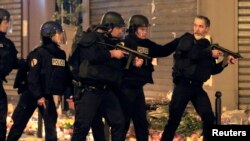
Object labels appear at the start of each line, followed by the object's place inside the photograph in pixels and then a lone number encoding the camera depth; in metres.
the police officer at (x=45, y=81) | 13.26
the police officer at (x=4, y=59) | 13.67
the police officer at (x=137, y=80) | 12.99
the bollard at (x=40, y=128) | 16.82
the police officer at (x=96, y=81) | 11.98
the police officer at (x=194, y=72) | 13.13
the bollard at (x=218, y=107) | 13.77
